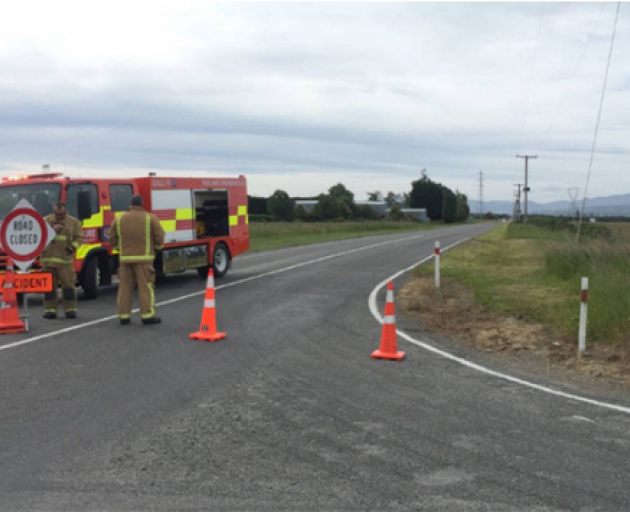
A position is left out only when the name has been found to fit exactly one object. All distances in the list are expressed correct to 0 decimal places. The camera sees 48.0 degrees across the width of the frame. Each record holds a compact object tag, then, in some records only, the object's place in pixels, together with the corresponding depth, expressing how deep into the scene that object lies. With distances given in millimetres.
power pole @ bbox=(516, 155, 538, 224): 90100
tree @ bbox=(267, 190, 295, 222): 100812
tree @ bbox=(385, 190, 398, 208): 183375
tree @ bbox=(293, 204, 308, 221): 102375
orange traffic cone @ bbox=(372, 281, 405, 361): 8891
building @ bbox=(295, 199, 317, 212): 142950
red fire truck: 14172
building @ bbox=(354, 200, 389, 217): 158375
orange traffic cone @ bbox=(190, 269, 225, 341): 9844
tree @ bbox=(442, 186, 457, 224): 151250
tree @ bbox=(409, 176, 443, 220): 155500
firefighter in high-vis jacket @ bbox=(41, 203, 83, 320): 11648
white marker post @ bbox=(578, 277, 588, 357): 9328
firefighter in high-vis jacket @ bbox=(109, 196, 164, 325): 10922
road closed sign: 10625
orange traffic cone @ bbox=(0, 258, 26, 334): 10312
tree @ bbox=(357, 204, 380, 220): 120875
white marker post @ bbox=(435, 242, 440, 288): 16931
